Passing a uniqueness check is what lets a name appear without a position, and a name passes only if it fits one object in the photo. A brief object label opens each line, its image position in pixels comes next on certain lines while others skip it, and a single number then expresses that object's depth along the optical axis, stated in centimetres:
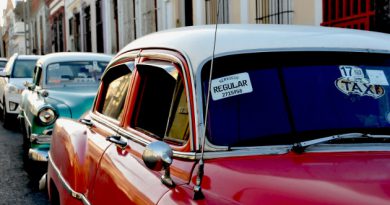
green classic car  662
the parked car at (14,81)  1150
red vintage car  206
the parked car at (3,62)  2027
